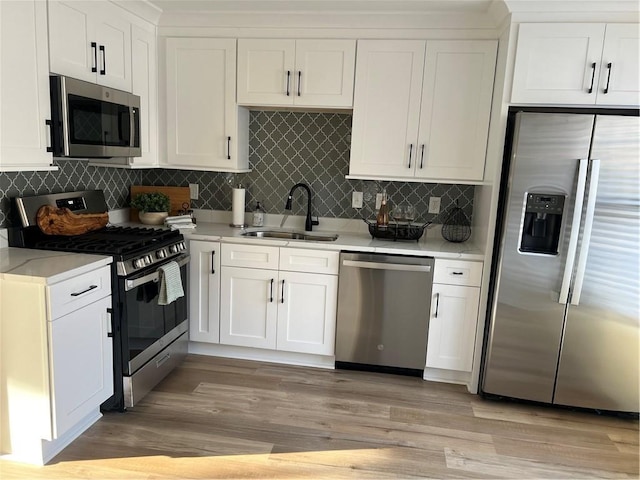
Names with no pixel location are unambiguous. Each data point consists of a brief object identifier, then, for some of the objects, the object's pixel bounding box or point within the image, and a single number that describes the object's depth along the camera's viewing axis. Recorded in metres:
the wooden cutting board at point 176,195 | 3.75
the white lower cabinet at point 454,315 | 3.00
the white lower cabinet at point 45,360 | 2.03
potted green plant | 3.50
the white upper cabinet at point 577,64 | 2.63
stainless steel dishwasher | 3.04
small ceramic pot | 3.50
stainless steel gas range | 2.48
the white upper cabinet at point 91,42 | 2.36
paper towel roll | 3.57
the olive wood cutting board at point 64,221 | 2.64
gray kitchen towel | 2.79
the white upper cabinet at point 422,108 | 3.04
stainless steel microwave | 2.37
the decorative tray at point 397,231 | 3.31
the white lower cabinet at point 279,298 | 3.14
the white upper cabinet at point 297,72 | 3.16
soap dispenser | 3.67
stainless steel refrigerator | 2.56
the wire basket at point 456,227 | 3.40
